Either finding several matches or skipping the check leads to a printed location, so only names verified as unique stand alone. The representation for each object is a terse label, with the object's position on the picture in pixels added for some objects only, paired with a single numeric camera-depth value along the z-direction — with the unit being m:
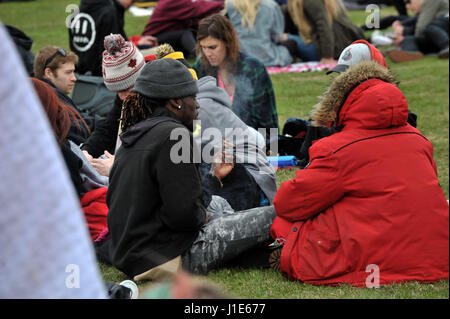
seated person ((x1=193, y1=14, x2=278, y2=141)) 11.44
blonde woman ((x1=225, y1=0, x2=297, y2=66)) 19.25
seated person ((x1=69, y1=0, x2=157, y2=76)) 16.77
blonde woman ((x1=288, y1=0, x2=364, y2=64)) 20.09
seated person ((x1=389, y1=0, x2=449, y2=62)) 21.95
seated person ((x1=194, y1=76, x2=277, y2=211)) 8.78
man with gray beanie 6.43
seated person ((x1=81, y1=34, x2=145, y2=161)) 9.53
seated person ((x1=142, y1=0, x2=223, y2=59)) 20.70
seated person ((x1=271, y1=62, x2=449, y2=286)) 6.36
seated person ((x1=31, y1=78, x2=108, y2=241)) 7.25
